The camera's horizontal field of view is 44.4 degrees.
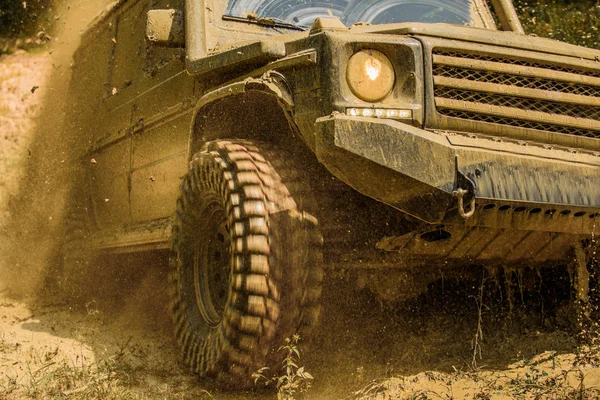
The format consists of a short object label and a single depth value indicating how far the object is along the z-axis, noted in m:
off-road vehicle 2.87
